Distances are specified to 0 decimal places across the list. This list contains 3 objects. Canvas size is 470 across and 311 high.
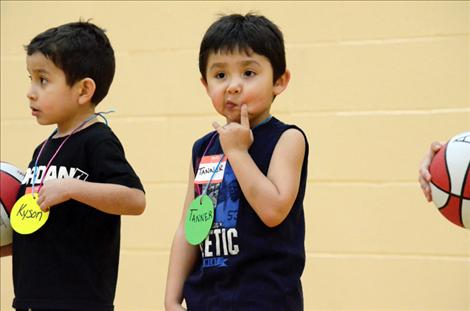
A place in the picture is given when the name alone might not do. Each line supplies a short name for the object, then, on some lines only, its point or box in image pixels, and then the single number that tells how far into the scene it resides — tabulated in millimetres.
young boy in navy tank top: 3906
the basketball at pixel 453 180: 4062
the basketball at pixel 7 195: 4758
